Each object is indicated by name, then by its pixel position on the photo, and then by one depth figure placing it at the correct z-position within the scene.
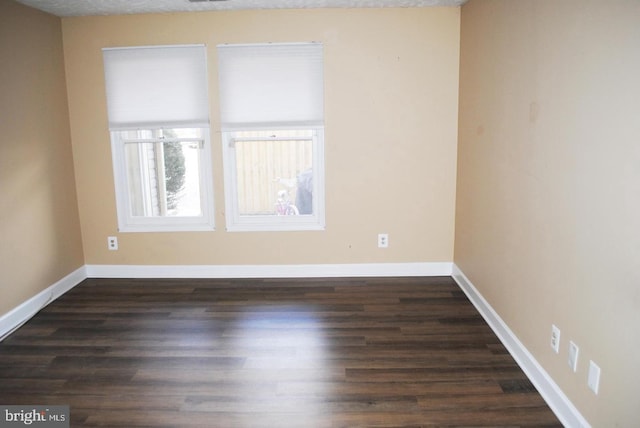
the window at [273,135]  3.62
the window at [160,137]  3.65
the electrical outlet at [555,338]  2.08
